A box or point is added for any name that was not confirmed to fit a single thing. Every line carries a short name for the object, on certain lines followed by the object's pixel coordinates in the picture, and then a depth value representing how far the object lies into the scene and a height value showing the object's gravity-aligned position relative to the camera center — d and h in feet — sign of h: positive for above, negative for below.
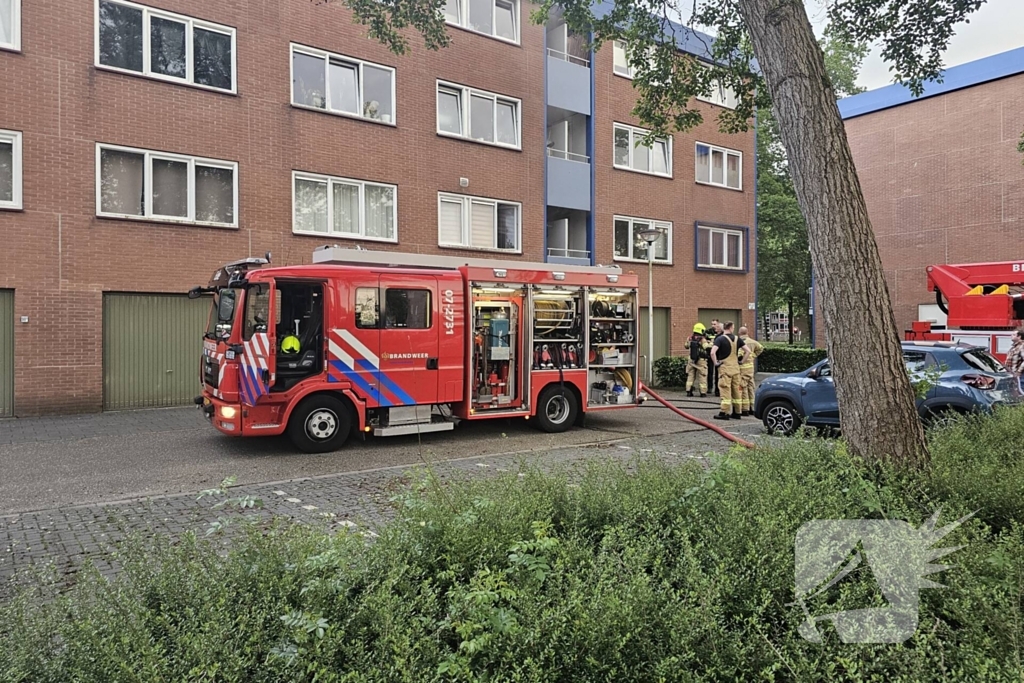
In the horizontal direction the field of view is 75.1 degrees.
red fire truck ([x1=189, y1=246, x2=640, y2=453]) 28.45 -0.06
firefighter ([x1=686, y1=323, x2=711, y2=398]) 54.24 -1.54
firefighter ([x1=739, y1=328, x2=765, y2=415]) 42.01 -1.89
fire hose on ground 25.63 -3.48
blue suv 30.14 -2.35
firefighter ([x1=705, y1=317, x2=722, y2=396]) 54.54 -2.61
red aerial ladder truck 42.14 +2.42
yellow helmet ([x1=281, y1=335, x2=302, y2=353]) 28.71 +0.00
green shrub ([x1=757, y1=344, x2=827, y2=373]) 72.43 -1.87
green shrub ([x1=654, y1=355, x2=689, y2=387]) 60.64 -2.60
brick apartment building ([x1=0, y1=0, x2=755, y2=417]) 40.32 +13.82
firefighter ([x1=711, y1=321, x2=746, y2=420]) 41.32 -1.77
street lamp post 55.88 +7.17
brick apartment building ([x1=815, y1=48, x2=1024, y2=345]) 78.84 +21.81
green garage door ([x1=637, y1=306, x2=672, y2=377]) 68.85 +1.13
